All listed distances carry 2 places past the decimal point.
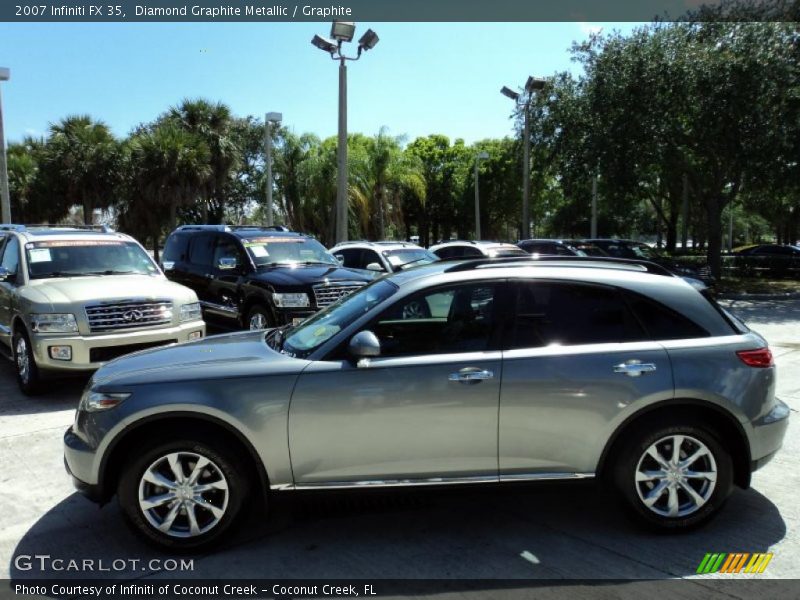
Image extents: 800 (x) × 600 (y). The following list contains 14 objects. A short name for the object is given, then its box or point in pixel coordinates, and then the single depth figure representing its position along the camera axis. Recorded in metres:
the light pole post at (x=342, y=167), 15.31
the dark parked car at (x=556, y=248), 16.94
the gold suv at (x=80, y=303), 6.54
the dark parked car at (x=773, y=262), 25.25
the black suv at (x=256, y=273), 8.71
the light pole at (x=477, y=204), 27.23
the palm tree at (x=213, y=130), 31.36
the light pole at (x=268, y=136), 19.29
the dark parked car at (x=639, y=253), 17.20
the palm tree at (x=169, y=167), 28.72
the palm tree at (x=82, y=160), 29.62
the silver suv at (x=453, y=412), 3.40
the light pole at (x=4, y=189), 18.11
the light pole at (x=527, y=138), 19.81
